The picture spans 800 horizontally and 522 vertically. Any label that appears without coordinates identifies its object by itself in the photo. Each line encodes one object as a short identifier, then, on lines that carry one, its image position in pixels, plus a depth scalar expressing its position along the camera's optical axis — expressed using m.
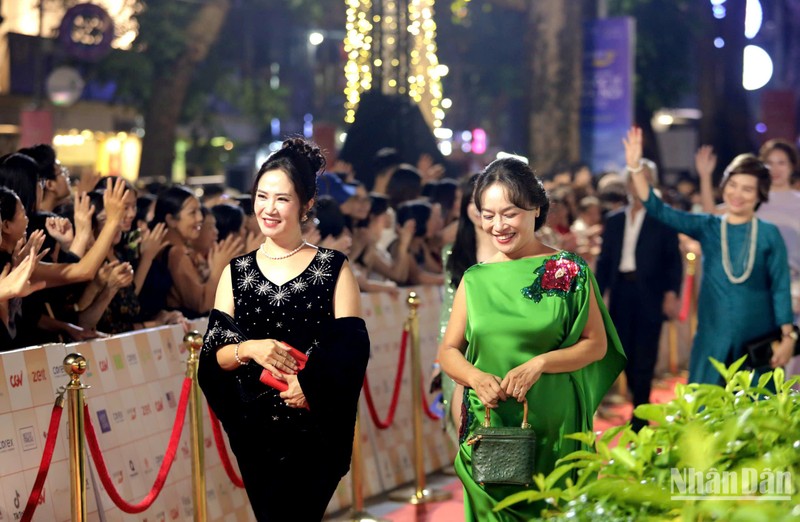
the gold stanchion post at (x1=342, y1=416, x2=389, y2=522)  8.17
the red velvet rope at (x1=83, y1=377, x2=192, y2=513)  5.98
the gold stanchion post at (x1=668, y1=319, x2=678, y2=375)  14.62
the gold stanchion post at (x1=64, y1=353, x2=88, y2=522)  5.70
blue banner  21.78
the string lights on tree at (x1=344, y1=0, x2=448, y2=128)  16.69
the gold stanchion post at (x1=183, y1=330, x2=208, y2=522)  6.64
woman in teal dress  8.26
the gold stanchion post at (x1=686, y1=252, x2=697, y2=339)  14.67
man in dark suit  10.37
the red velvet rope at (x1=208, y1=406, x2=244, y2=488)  6.95
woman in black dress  5.23
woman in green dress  5.29
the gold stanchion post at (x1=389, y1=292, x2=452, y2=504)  8.86
